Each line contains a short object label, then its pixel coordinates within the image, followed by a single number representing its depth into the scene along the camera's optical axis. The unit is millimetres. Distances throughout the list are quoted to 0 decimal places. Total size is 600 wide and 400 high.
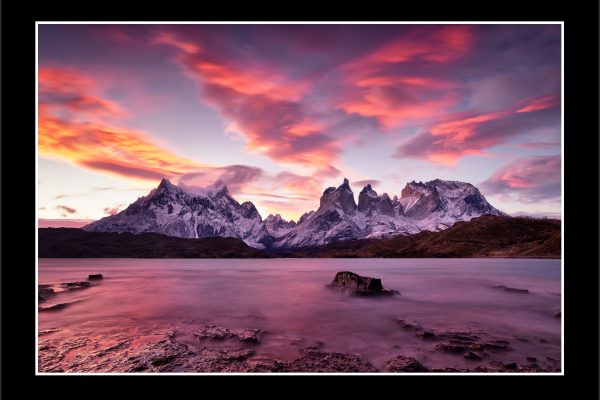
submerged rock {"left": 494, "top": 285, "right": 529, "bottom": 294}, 36219
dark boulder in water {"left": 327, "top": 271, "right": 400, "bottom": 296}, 31588
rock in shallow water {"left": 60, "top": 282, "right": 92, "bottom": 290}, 39803
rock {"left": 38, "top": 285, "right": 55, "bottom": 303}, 28348
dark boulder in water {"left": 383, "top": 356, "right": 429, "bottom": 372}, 11753
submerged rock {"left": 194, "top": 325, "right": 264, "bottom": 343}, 15844
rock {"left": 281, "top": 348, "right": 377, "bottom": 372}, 11938
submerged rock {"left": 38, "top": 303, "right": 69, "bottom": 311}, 23650
